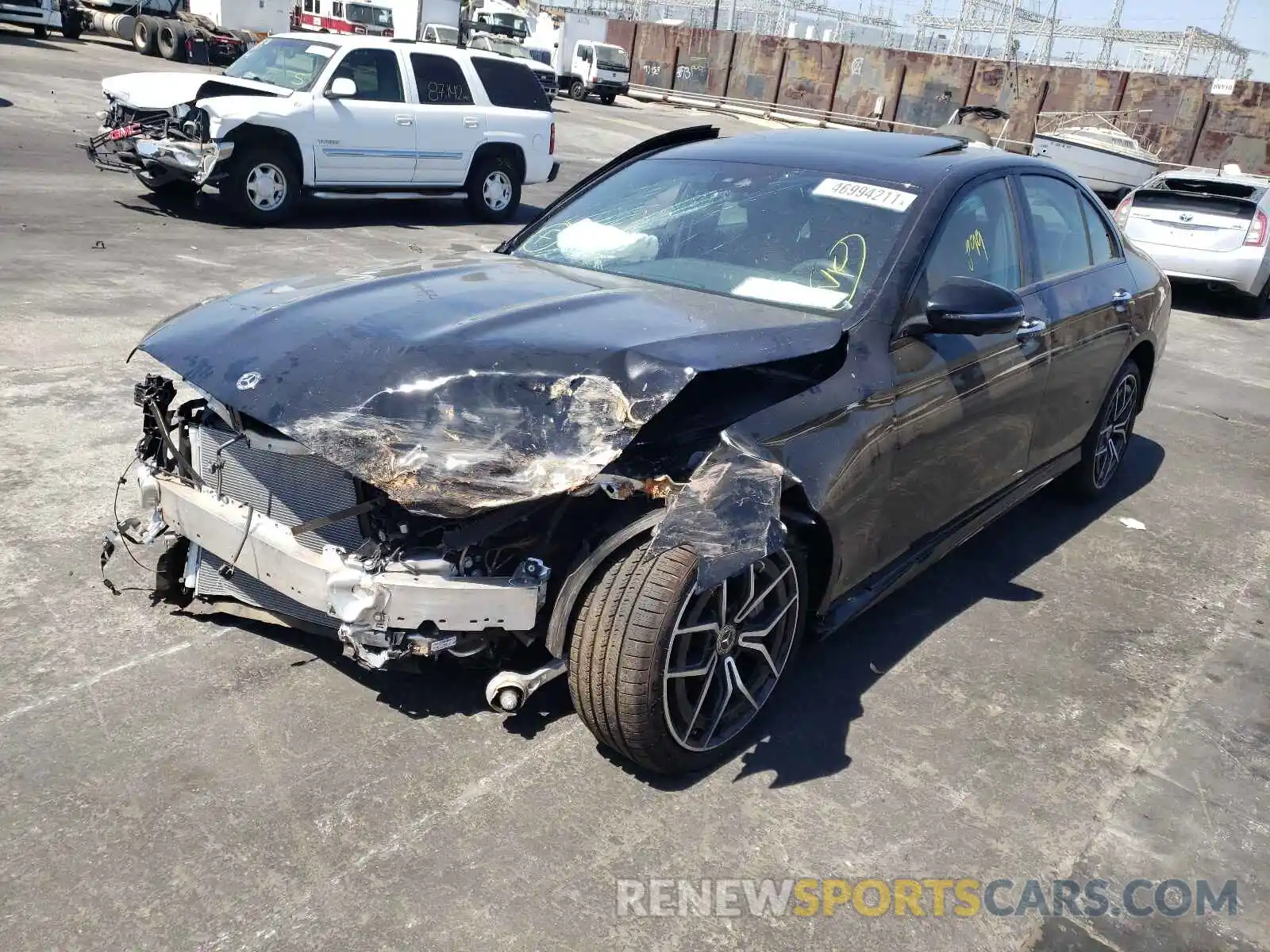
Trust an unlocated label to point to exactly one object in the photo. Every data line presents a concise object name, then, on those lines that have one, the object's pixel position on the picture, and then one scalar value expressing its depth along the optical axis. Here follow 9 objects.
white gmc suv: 10.73
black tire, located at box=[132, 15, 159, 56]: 27.61
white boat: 21.03
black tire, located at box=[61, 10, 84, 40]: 28.19
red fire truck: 33.75
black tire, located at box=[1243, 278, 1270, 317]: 13.07
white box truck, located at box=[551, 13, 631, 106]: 37.03
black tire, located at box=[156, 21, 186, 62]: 27.45
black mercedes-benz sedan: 2.87
